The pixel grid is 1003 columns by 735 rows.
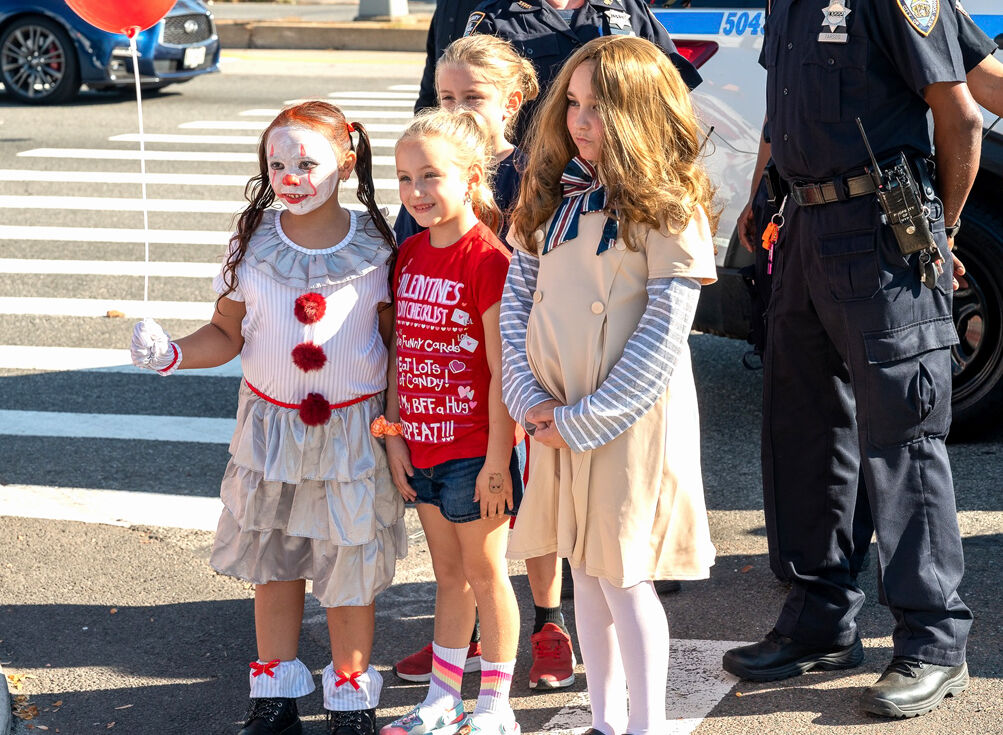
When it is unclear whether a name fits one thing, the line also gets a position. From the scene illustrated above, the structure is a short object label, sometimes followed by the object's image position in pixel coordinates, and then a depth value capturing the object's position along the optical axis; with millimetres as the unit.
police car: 9320
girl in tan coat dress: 5341
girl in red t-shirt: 5786
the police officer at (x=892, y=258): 5999
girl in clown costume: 5918
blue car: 25188
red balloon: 6153
